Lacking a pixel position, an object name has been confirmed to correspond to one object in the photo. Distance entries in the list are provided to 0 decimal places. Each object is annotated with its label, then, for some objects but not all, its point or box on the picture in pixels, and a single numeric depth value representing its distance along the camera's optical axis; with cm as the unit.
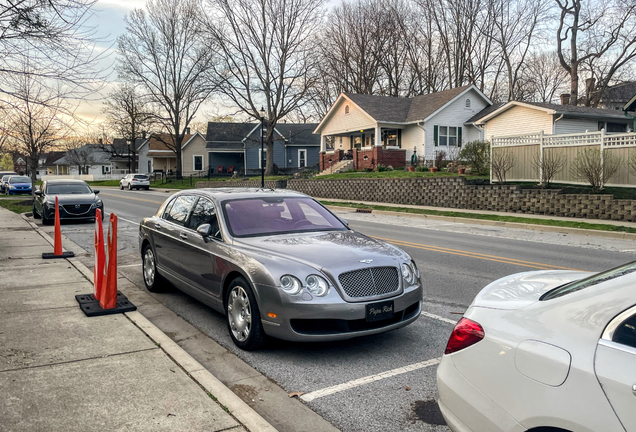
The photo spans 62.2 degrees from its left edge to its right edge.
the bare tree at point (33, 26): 838
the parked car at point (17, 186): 3769
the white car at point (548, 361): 212
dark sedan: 1719
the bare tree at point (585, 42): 3884
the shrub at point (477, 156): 2508
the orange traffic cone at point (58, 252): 1014
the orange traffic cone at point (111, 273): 609
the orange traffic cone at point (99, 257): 643
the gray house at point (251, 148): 5725
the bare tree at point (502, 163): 2269
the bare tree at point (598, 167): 1864
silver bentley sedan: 476
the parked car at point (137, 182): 4775
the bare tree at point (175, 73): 4531
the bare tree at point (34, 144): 1949
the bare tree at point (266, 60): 4294
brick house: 3716
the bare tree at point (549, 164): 2062
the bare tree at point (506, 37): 4575
